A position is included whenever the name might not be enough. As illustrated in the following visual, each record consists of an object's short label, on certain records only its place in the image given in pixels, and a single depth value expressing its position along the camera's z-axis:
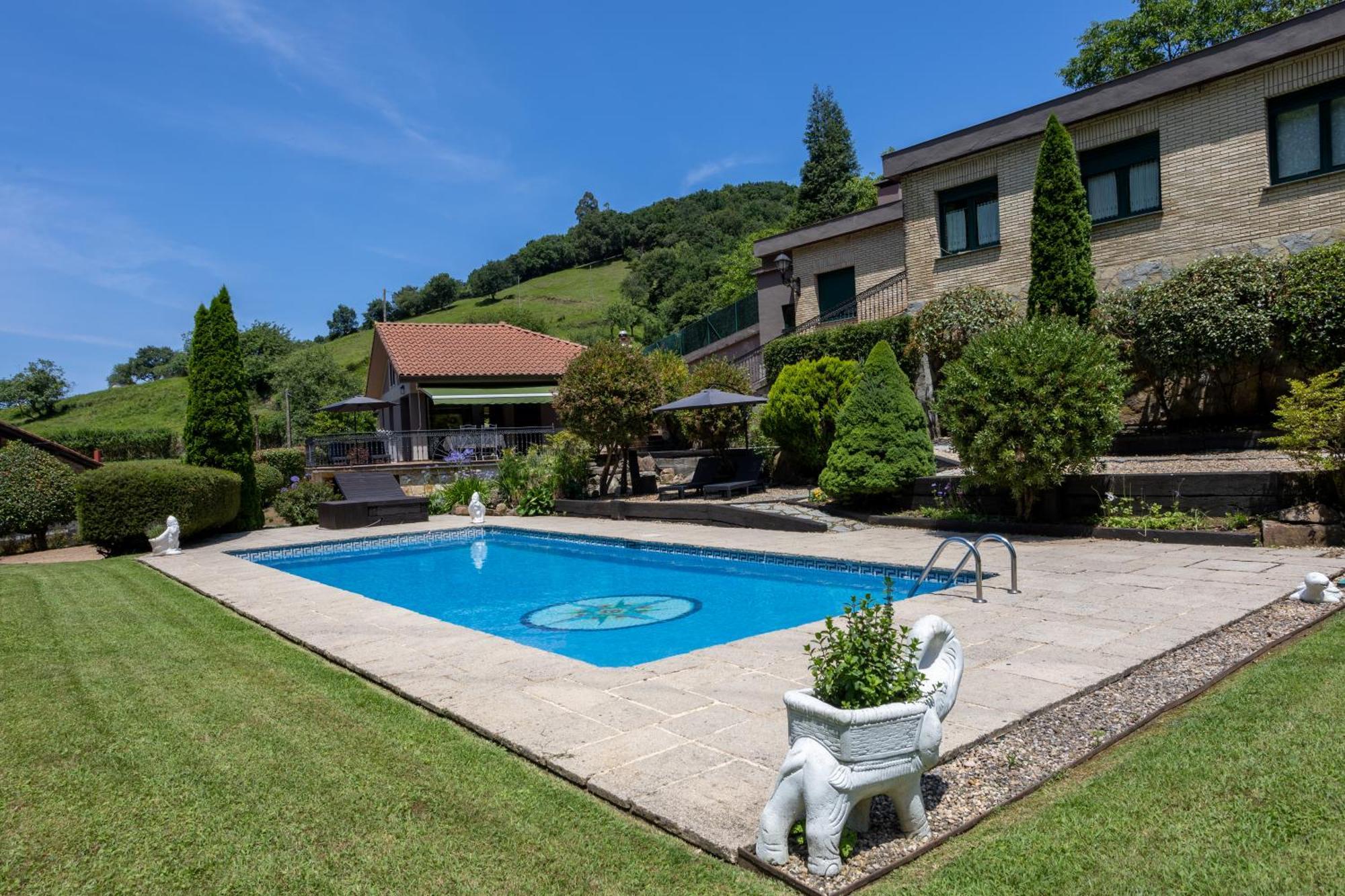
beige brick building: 13.50
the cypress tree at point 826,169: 49.66
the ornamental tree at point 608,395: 16.09
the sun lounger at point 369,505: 16.92
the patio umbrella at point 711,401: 16.19
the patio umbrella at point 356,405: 25.83
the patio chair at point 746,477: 16.58
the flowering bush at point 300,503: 17.98
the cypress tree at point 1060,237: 14.93
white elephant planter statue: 2.63
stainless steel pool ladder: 6.82
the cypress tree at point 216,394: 15.23
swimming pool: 8.01
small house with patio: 24.05
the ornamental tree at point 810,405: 15.66
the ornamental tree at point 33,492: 14.45
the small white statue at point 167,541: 13.18
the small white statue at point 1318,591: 6.04
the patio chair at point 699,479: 17.12
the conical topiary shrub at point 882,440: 12.85
